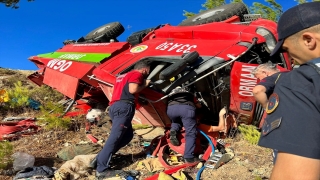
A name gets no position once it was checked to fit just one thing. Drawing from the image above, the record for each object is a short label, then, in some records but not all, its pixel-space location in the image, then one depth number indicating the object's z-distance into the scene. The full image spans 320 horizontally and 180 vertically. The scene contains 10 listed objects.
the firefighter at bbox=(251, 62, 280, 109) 2.06
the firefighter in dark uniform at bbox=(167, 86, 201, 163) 3.45
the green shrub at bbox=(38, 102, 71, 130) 4.84
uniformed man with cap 0.65
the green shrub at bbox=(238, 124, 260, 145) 3.61
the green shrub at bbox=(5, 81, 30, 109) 6.27
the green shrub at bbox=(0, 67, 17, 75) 9.80
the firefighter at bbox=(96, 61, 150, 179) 3.26
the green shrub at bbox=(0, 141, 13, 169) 3.30
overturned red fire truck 3.35
